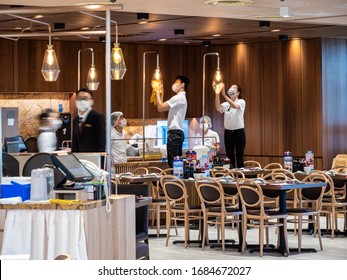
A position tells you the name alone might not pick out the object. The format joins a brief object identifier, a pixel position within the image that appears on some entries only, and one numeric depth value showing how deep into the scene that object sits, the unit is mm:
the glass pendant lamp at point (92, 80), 16400
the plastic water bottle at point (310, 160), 14047
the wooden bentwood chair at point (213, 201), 11328
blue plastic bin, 6785
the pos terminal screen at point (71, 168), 6602
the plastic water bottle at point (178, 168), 12766
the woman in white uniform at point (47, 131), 10180
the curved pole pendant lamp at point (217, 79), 14797
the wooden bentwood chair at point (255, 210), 10859
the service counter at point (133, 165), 14273
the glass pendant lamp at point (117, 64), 11172
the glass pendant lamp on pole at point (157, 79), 13794
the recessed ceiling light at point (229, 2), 11469
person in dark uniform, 10023
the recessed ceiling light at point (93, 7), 6875
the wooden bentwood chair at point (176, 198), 11922
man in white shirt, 13617
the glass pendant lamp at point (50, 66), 11492
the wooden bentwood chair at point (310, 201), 11258
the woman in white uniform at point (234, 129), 15227
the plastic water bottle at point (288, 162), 14008
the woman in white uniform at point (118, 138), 14398
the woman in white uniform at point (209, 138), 16641
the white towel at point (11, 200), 6555
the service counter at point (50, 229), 6410
